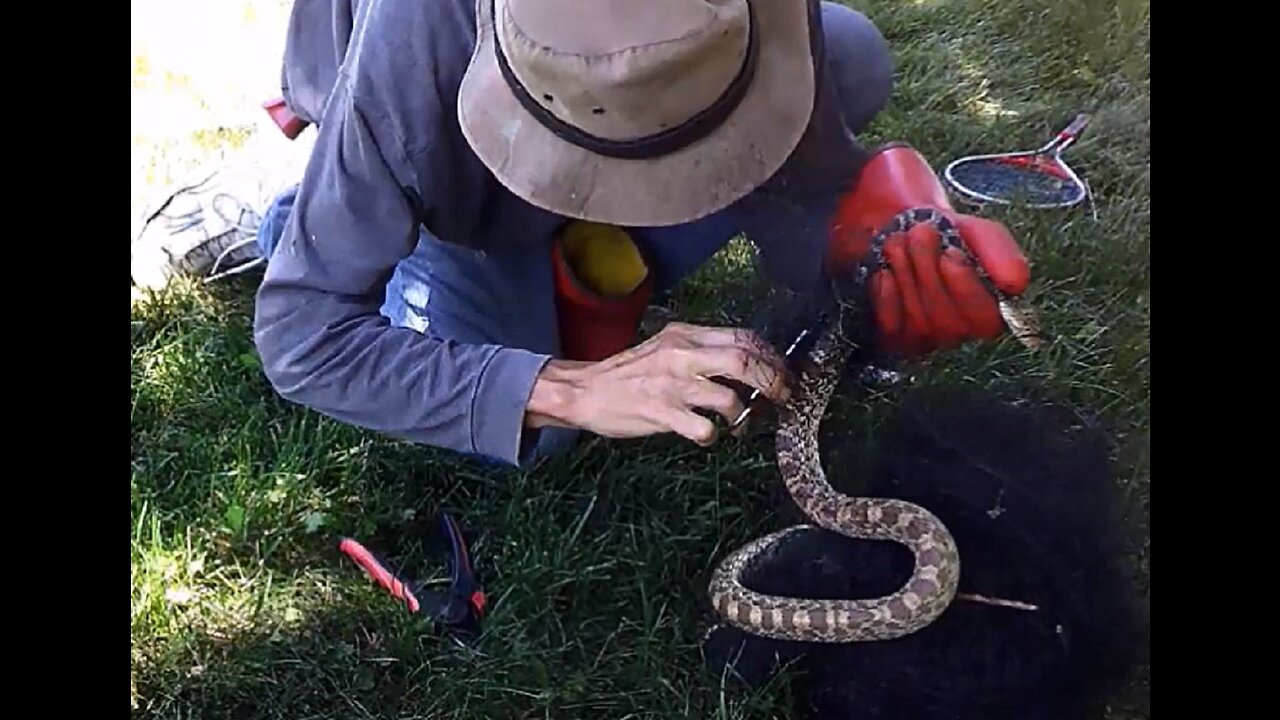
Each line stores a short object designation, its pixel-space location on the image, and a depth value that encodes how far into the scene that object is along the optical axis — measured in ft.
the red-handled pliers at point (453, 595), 5.24
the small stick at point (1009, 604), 4.69
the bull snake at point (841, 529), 4.58
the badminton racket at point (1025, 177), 4.46
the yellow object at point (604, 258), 4.64
